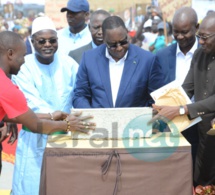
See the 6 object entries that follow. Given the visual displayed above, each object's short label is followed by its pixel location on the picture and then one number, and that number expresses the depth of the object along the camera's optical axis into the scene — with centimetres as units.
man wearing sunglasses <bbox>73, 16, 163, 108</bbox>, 450
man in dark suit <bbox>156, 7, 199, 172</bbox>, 508
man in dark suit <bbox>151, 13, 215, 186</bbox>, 426
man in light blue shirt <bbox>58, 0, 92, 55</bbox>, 650
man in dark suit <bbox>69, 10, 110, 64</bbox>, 576
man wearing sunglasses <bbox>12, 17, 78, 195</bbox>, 489
